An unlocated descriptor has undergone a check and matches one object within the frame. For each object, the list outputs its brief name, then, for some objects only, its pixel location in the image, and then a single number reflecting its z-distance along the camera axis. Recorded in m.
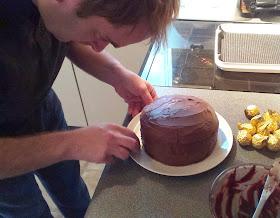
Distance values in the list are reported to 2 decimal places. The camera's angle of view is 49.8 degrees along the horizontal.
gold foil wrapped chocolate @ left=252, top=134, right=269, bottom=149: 0.78
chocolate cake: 0.72
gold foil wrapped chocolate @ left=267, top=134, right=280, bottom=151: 0.76
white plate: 0.75
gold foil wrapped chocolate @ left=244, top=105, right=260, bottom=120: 0.87
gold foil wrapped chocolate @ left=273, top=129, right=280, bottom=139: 0.78
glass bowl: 0.61
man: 0.64
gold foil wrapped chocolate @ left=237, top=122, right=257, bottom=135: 0.81
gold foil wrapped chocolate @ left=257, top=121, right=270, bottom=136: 0.80
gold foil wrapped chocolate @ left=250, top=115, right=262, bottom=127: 0.83
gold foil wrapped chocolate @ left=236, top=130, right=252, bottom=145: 0.80
